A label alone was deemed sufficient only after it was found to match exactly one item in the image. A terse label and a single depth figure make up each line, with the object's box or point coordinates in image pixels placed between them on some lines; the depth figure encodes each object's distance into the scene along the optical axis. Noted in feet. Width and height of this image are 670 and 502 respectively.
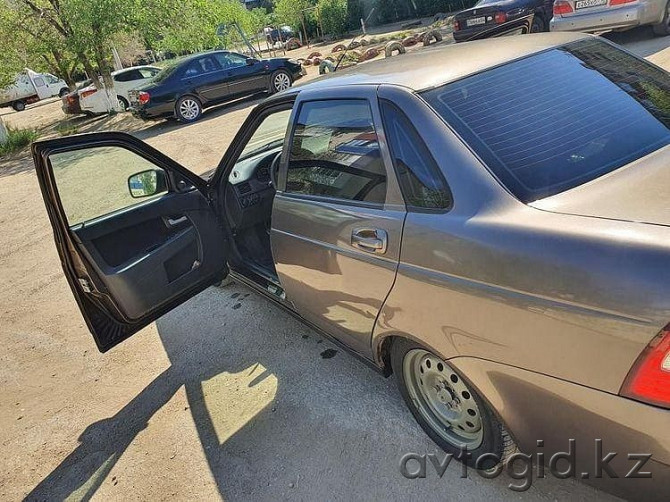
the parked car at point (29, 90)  93.50
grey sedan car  4.58
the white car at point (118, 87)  55.52
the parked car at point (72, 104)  58.34
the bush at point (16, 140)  50.26
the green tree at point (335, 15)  94.17
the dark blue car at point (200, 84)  42.50
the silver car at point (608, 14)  26.43
